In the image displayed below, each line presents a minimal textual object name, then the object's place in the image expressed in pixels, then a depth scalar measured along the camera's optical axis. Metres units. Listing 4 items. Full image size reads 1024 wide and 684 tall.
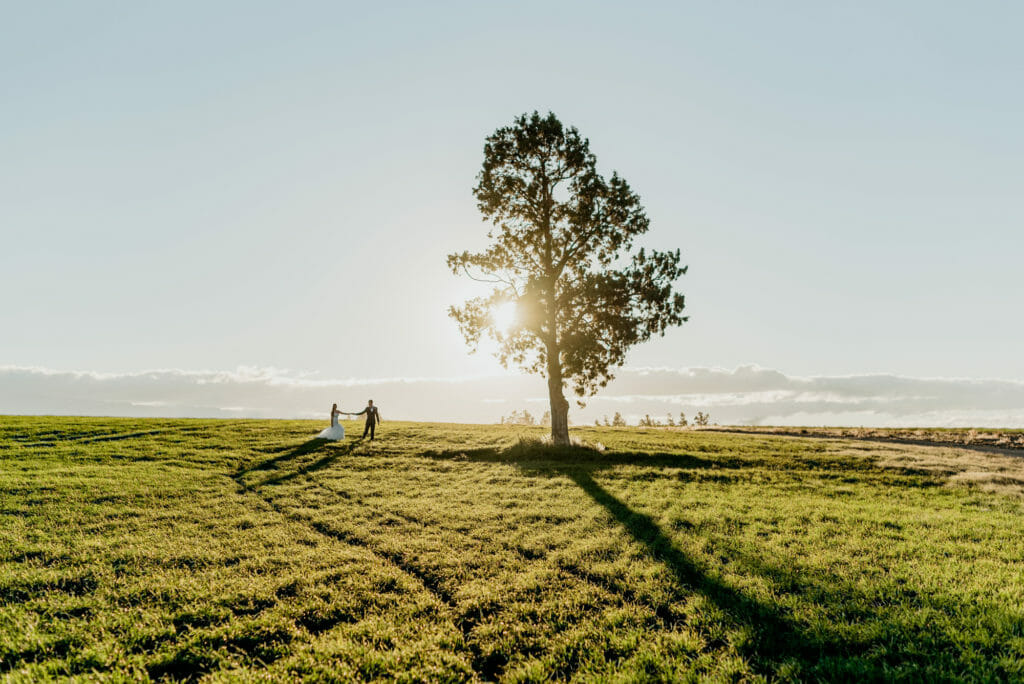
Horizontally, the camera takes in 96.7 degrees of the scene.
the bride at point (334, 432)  29.86
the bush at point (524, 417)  122.81
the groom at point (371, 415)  30.44
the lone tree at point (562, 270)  26.22
